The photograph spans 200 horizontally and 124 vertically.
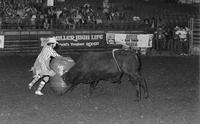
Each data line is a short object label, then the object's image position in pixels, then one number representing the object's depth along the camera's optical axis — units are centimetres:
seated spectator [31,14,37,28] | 2476
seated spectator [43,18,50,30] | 2486
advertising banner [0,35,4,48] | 2308
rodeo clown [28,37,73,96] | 1239
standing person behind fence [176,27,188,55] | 2502
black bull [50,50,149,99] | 1182
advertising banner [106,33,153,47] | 2462
